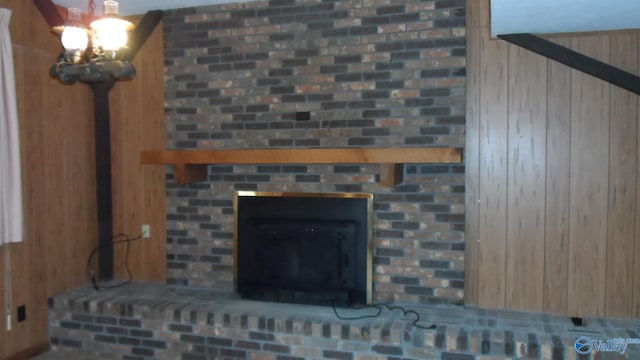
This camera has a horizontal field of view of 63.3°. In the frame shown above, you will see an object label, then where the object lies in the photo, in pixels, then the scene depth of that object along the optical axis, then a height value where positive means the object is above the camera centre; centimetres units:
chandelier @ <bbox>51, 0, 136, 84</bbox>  204 +48
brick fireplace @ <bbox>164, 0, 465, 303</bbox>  338 +37
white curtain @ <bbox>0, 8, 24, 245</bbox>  327 +12
